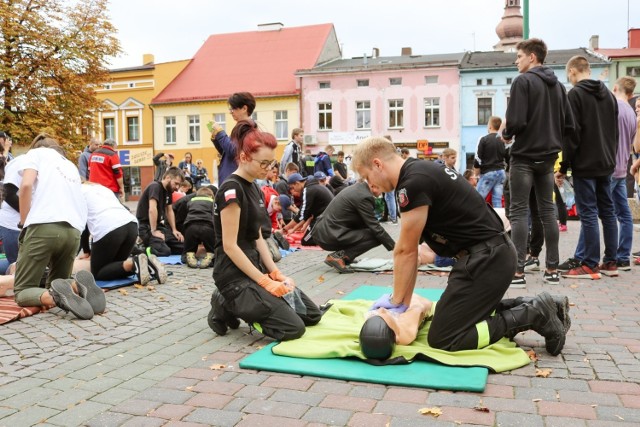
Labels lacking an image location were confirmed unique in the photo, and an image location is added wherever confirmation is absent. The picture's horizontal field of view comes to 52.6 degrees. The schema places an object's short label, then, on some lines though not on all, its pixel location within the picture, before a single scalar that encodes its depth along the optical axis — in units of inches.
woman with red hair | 179.4
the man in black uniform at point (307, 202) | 435.5
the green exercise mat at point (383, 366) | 141.3
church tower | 2411.2
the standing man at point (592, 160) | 274.2
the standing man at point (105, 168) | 453.7
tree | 1037.8
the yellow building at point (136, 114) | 1701.5
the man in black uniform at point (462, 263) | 157.9
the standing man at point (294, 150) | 572.7
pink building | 1491.1
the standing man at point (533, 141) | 259.3
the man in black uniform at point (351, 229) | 325.1
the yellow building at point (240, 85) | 1593.3
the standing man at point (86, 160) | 579.8
